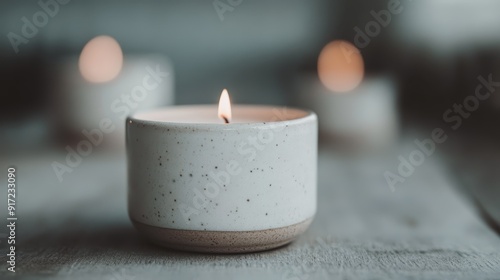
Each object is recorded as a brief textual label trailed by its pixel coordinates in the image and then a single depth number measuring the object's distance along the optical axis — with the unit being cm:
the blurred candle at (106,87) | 68
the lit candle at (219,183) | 43
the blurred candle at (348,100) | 73
